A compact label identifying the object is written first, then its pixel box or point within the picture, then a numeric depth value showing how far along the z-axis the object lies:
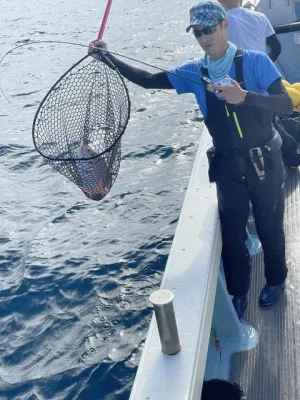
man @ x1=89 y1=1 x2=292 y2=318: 3.69
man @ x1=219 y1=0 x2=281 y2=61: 5.08
